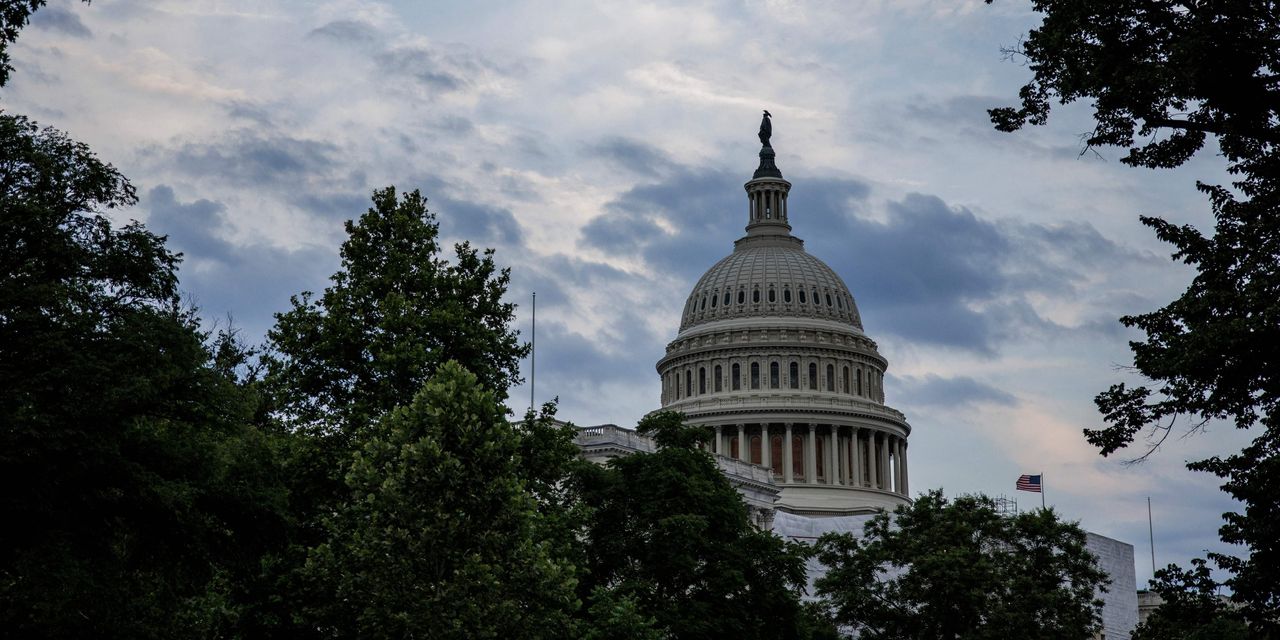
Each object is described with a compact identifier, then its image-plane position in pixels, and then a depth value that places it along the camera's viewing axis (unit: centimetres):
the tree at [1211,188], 3003
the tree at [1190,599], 3312
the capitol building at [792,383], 16650
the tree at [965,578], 6975
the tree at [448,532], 3844
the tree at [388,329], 4850
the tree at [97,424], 3700
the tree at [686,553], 6012
